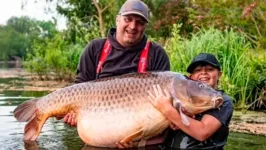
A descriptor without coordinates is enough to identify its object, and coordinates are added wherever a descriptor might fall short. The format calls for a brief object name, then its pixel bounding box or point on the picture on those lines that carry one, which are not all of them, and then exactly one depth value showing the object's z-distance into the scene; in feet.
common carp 10.40
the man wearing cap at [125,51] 11.95
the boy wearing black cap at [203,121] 10.37
